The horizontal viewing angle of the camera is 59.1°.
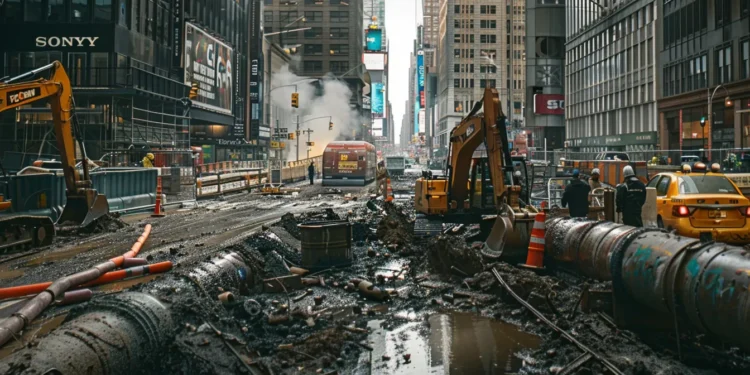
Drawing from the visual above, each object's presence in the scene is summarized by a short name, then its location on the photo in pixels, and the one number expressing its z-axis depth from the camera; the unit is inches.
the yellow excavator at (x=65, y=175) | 618.2
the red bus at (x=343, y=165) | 2022.6
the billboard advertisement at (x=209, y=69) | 2274.9
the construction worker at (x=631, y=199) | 523.2
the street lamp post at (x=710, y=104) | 1531.5
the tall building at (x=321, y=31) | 5807.1
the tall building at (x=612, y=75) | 2253.9
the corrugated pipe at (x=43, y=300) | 268.5
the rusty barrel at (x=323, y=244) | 474.3
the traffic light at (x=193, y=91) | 2213.8
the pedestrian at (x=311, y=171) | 2085.8
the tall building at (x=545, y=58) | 3681.1
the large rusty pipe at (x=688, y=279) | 230.5
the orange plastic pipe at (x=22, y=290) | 371.6
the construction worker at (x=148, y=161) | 1171.3
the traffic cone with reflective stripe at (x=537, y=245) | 439.3
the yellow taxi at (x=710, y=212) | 521.7
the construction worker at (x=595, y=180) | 650.8
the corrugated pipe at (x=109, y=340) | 193.8
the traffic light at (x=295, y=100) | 2038.6
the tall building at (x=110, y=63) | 1694.1
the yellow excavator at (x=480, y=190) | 468.8
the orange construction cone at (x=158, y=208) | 973.2
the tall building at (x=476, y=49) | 6235.2
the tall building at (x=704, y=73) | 1640.0
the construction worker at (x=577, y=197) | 553.9
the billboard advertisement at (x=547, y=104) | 3573.3
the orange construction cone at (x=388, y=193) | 1075.6
